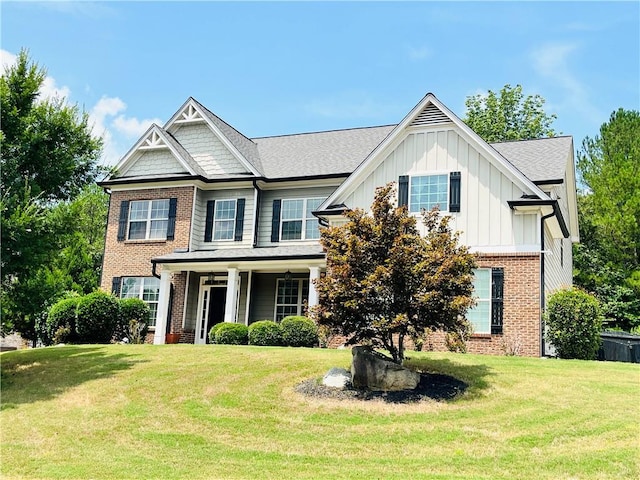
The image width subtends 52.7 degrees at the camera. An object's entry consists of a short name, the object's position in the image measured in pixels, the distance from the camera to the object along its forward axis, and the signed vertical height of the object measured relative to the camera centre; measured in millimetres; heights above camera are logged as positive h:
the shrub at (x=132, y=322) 22141 -137
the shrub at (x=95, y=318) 21156 -89
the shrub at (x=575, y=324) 17266 +413
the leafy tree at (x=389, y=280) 12617 +990
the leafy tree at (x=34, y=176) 15336 +3677
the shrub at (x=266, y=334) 19609 -316
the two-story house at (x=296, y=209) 18859 +4040
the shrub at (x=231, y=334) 20359 -371
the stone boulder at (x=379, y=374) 12617 -866
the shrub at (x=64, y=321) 21359 -219
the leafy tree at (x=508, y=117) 42750 +14714
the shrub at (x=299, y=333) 19359 -205
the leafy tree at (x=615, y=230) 33125 +5943
